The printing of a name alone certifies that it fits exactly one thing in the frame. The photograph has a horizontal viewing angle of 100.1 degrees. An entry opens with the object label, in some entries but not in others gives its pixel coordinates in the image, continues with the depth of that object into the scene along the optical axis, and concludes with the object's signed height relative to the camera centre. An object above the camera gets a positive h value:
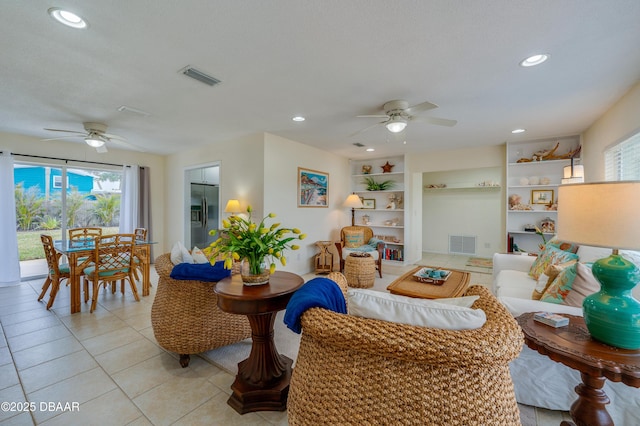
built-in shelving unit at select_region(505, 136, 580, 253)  4.49 +0.45
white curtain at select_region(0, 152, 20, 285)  4.26 -0.27
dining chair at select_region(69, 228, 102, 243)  4.08 -0.38
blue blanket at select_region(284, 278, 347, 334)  1.13 -0.40
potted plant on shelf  6.10 +0.59
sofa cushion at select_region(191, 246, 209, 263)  2.28 -0.40
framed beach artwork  4.91 +0.44
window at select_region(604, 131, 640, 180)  2.68 +0.57
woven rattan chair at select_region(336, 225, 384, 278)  4.96 -0.75
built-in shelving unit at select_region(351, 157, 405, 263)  5.96 +0.16
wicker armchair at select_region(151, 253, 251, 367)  2.10 -0.86
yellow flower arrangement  1.71 -0.22
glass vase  1.78 -0.42
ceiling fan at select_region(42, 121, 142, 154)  3.77 +1.10
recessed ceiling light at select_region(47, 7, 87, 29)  1.62 +1.21
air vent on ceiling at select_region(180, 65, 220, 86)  2.30 +1.22
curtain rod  4.49 +0.93
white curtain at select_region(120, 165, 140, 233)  5.59 +0.22
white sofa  1.46 -1.02
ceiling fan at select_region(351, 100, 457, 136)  2.89 +1.05
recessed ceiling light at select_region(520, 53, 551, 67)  2.06 +1.20
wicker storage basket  4.24 -0.98
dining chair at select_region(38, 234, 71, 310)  3.28 -0.74
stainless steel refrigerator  5.76 -0.05
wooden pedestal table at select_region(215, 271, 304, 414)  1.62 -0.94
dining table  3.16 -0.60
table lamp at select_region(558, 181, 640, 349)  1.16 -0.14
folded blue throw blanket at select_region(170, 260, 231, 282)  2.06 -0.48
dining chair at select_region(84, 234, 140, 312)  3.24 -0.68
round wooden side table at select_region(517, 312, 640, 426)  1.11 -0.64
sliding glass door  4.65 +0.17
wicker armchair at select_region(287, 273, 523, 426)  0.89 -0.58
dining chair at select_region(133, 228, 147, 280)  3.87 -0.41
